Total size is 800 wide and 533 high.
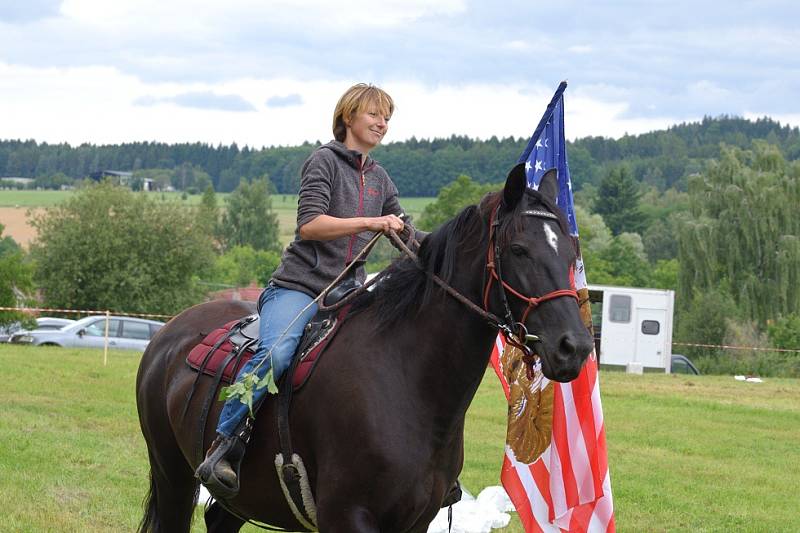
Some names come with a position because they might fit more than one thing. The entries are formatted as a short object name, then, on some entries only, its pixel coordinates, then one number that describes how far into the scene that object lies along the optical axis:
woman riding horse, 5.09
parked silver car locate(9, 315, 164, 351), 30.69
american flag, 6.19
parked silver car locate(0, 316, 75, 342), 30.27
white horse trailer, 35.59
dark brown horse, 4.35
